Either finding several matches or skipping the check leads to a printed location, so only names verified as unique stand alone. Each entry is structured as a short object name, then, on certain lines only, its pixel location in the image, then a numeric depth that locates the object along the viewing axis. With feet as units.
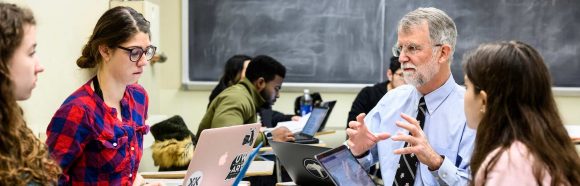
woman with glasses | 5.98
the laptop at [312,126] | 13.99
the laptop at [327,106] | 14.59
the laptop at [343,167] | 6.70
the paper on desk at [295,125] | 13.84
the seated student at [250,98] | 11.61
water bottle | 17.33
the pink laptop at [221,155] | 6.15
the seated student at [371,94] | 14.92
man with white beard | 7.19
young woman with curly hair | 4.10
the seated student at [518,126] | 4.75
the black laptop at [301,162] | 7.92
